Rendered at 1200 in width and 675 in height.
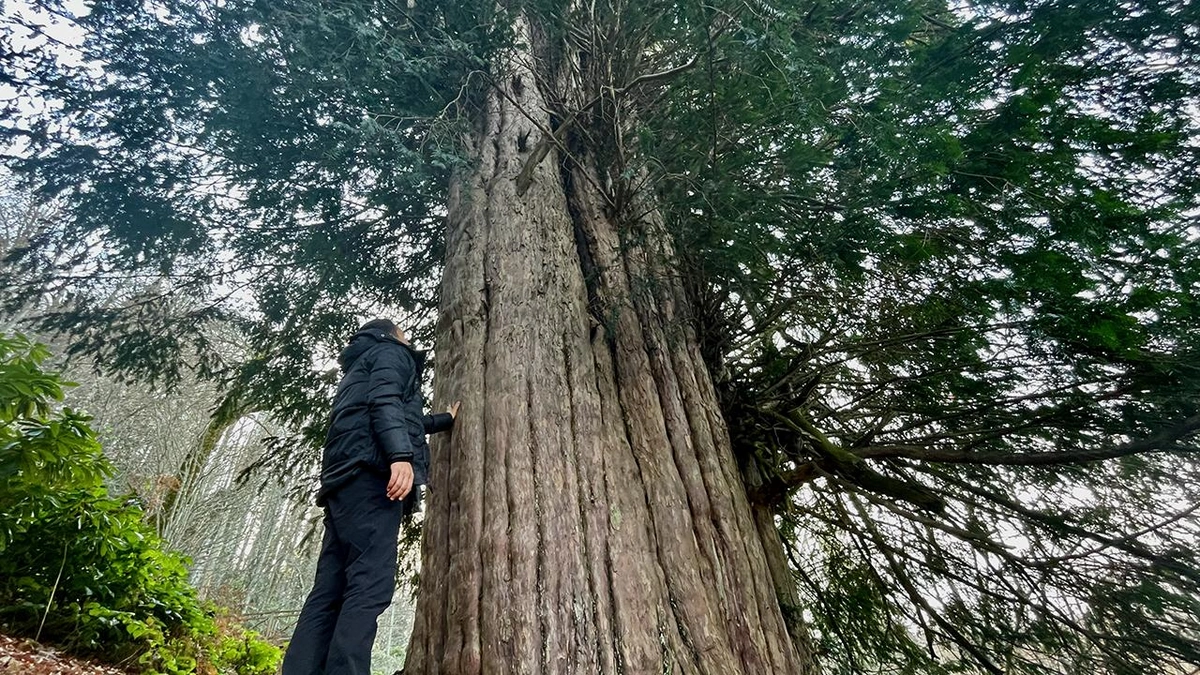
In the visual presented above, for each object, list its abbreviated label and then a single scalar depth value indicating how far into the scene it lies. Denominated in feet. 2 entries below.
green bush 10.52
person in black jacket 6.22
